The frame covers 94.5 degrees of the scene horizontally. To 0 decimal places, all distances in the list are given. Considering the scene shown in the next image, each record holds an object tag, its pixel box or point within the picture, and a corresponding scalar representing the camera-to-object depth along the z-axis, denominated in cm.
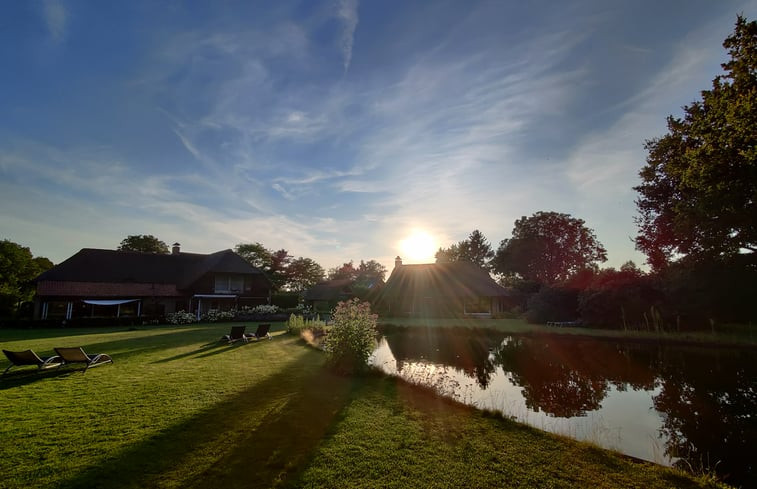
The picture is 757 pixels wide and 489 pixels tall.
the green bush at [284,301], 3638
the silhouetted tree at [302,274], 5628
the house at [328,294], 4295
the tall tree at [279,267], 5465
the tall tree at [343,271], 7843
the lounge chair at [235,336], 1426
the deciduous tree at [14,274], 2898
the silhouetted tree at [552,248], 5052
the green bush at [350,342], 954
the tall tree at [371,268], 8156
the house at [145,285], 2550
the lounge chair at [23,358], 796
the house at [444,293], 3181
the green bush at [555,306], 2447
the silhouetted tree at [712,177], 959
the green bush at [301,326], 1785
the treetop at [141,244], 5100
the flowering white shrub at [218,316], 2617
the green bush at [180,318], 2475
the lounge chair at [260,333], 1533
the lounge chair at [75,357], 849
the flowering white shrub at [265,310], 2775
